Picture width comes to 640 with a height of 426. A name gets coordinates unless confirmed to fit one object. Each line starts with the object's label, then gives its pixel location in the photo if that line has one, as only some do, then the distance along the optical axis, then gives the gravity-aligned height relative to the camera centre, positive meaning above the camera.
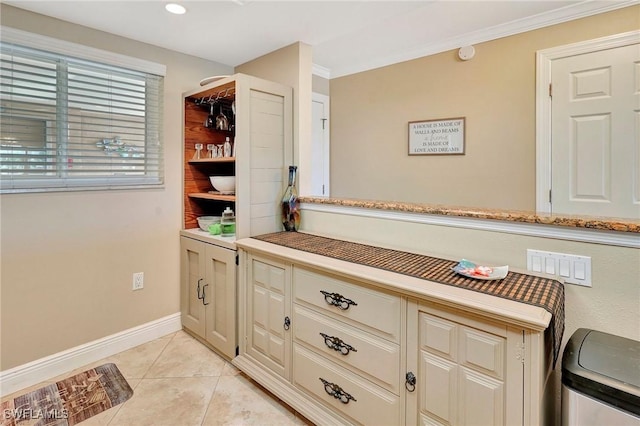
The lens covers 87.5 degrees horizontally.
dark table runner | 1.13 -0.25
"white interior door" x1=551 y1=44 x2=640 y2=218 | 2.09 +0.53
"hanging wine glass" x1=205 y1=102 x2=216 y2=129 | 2.72 +0.75
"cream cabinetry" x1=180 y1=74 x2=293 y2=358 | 2.14 +0.20
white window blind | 1.90 +0.57
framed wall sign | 2.79 +0.66
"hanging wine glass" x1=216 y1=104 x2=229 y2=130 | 2.60 +0.70
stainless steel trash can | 0.92 -0.49
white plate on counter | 1.32 -0.24
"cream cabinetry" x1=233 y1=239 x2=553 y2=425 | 1.06 -0.53
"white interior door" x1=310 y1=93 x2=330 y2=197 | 3.56 +0.73
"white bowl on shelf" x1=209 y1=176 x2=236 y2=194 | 2.44 +0.21
